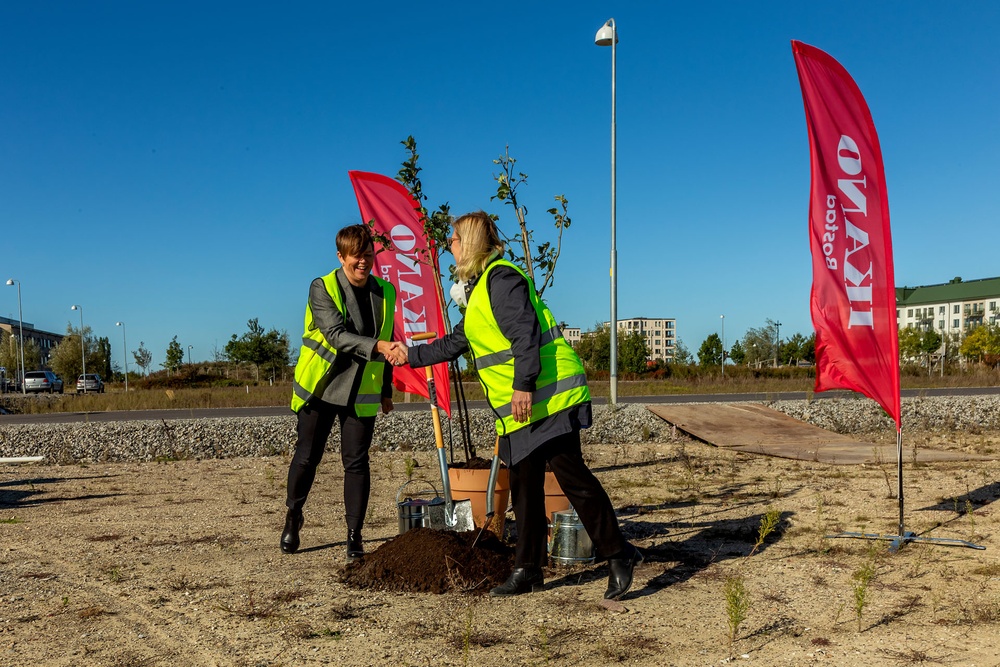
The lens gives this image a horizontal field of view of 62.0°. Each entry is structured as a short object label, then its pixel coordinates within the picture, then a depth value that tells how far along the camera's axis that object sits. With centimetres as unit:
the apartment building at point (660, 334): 18112
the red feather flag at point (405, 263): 747
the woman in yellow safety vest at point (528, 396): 368
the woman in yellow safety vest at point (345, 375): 466
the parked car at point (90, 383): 5081
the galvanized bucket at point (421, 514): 490
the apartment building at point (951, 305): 11250
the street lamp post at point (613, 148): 1538
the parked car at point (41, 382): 4900
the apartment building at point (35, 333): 11767
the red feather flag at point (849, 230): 516
